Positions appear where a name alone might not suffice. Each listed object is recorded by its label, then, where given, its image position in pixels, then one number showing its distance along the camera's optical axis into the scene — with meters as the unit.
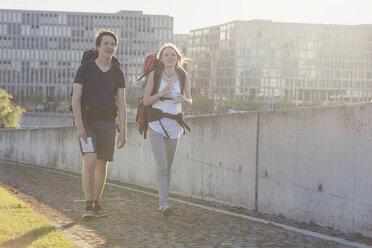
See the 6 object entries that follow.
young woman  6.58
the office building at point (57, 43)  137.75
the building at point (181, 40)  160.01
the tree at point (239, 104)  126.38
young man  6.23
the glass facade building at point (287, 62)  134.50
